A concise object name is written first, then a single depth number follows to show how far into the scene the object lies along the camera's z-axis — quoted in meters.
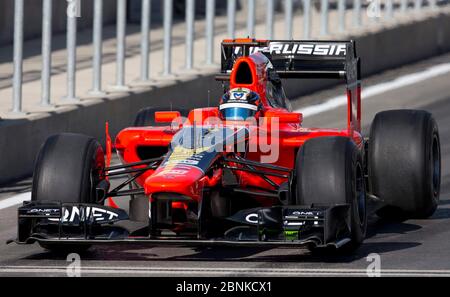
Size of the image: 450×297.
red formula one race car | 10.49
